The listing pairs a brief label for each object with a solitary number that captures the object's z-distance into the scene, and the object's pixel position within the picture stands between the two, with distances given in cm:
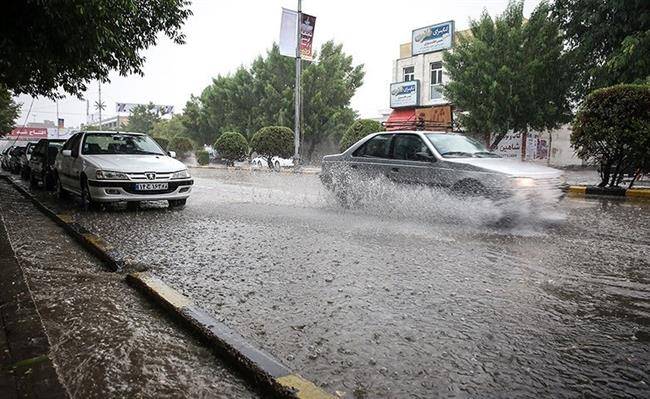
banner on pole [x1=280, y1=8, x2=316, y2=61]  2508
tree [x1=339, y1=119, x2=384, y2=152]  2720
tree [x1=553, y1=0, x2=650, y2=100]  1811
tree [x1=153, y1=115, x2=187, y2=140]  6761
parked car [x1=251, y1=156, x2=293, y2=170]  3216
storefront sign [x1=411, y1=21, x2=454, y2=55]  3228
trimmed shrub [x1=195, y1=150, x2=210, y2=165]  4191
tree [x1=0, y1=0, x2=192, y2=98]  672
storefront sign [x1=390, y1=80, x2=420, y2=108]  3316
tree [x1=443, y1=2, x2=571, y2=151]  2217
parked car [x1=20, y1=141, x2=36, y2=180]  1802
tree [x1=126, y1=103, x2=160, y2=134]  8650
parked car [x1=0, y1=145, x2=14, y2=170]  2841
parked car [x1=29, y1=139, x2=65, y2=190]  1298
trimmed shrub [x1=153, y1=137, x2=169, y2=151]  5338
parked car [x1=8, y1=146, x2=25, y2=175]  2214
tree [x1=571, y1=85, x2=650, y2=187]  1138
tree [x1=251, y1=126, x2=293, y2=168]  3148
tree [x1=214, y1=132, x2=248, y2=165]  3488
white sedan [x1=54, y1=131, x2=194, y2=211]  862
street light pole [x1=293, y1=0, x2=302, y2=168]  2600
